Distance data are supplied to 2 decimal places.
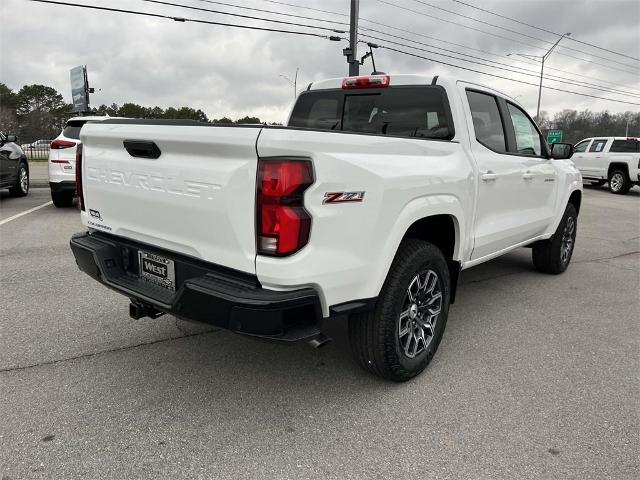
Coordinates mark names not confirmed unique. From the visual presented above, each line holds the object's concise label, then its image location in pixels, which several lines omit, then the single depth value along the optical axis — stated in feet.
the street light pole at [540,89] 105.16
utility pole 54.95
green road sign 119.63
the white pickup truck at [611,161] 55.47
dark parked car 33.42
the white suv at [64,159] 29.68
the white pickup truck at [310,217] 7.23
